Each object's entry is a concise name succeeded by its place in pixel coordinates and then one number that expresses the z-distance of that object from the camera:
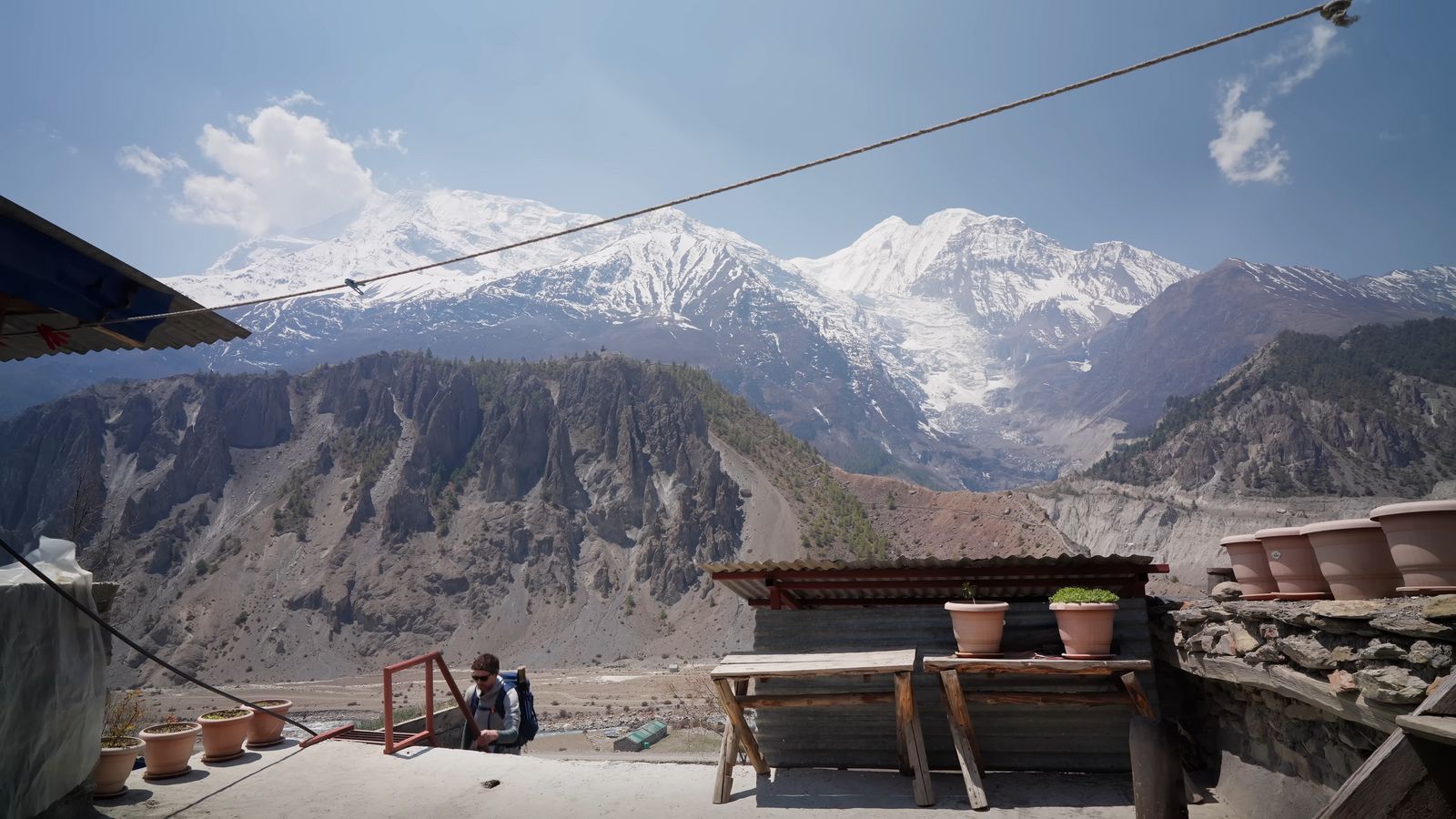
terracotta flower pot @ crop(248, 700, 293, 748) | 8.58
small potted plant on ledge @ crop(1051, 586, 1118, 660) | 6.01
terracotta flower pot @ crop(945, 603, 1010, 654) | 6.36
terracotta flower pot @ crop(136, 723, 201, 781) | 7.24
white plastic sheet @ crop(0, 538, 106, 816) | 5.04
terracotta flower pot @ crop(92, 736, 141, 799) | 6.52
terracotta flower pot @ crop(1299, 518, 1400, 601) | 4.27
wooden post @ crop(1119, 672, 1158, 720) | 5.55
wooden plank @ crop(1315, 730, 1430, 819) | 1.95
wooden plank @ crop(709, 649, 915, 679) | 6.05
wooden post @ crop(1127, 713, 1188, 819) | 2.96
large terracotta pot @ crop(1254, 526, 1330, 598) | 4.84
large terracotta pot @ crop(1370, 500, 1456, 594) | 3.80
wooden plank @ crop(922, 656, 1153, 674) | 5.71
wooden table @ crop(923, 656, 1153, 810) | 5.74
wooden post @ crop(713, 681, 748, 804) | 6.61
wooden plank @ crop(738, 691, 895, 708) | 6.51
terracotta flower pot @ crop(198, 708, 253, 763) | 7.91
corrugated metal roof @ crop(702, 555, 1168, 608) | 6.86
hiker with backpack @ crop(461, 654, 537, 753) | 8.90
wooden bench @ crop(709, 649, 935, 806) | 6.18
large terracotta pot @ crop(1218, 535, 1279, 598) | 5.35
